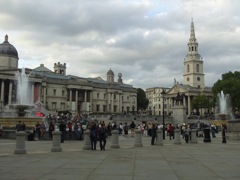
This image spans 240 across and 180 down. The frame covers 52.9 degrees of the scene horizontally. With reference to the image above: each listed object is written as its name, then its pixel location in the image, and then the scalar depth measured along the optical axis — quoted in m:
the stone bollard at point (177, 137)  20.47
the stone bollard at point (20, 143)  13.82
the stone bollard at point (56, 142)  14.96
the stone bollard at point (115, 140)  17.15
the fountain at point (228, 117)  23.61
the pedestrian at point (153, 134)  19.79
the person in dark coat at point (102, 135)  16.06
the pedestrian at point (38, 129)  22.09
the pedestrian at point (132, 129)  28.72
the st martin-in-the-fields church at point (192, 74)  109.94
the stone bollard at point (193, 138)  21.88
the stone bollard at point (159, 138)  19.56
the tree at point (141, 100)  118.98
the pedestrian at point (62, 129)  20.61
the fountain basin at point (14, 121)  27.79
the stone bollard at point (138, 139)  18.42
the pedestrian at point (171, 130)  26.37
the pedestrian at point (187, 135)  22.13
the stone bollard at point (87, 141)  16.22
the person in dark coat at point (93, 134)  15.92
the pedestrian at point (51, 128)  22.34
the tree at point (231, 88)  67.78
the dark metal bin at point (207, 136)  22.63
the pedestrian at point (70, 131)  23.38
